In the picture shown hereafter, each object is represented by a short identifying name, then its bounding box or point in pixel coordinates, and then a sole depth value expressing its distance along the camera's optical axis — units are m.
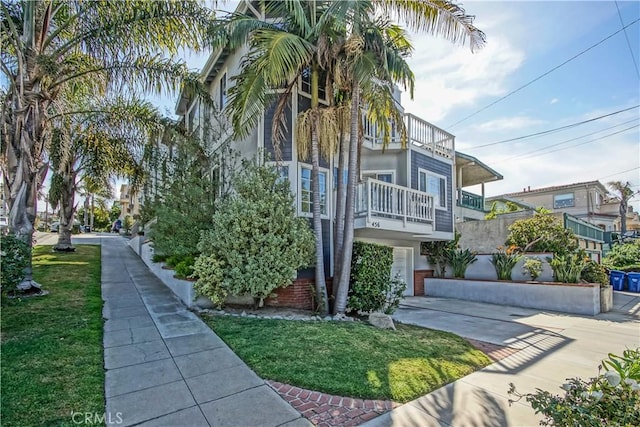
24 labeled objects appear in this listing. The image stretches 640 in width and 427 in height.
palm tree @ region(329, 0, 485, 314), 7.82
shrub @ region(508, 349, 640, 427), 2.52
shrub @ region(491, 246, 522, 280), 13.48
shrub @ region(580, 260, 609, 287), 11.88
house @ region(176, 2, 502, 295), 10.24
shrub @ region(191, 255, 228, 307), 8.10
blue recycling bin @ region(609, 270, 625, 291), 17.20
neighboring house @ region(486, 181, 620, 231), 31.42
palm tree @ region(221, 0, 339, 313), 7.52
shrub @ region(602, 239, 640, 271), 17.86
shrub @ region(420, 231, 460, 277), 15.28
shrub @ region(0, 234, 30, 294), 6.57
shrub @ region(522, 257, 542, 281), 12.71
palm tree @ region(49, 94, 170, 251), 10.22
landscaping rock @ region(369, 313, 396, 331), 7.87
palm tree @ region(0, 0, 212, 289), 7.97
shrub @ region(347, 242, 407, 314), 8.95
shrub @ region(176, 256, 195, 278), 9.66
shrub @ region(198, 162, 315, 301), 8.08
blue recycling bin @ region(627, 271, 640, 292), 16.54
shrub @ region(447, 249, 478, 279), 14.92
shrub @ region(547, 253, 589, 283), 11.74
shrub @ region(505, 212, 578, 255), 13.99
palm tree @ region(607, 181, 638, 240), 30.67
